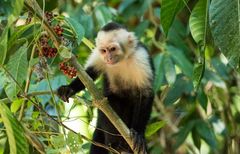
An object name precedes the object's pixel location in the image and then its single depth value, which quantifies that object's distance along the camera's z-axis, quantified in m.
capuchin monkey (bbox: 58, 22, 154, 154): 5.10
